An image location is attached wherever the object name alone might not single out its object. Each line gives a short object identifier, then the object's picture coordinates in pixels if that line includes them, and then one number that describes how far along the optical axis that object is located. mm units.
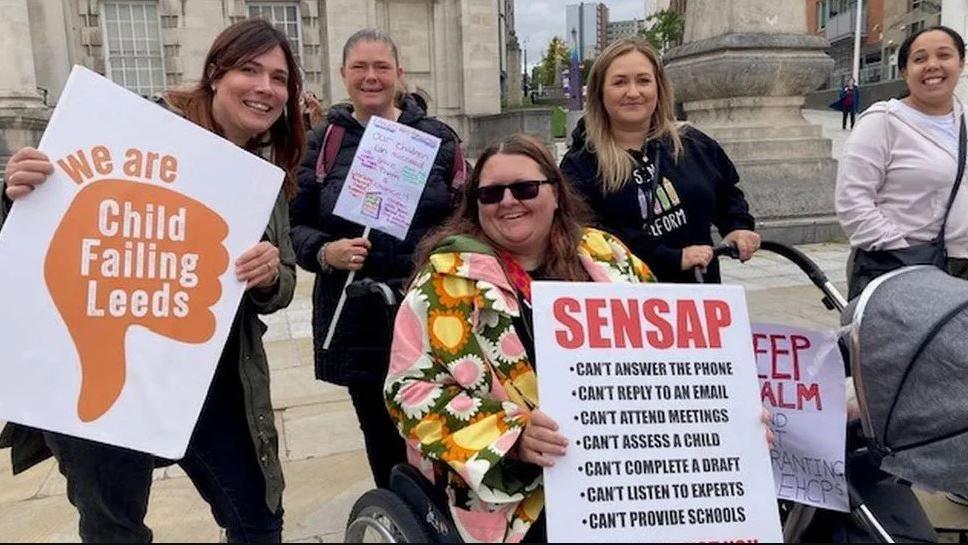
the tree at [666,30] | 44309
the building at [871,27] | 42269
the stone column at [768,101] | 8625
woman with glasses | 1958
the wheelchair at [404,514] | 1982
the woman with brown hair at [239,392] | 2115
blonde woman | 2838
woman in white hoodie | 3314
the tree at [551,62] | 78250
